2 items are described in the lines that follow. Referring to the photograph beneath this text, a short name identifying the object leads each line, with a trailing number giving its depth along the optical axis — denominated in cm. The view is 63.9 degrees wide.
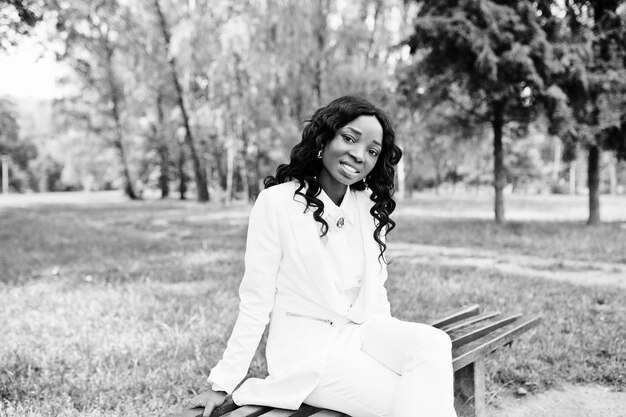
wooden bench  195
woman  194
